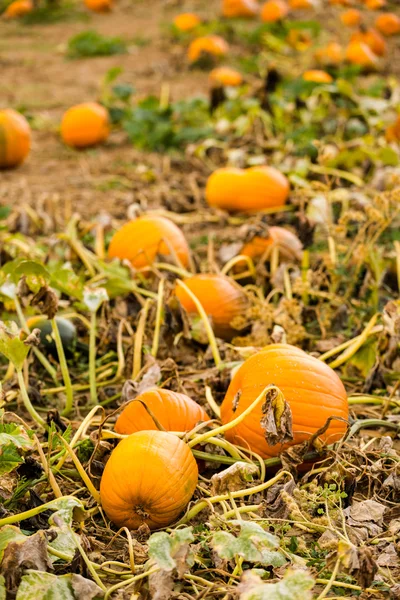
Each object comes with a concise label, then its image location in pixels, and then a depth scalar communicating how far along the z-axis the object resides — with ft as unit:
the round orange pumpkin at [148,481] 6.73
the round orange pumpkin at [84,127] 19.43
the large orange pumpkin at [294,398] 7.54
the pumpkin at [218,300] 10.27
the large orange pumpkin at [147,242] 11.45
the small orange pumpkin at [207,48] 26.35
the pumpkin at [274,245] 11.82
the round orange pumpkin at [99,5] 34.24
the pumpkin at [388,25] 28.86
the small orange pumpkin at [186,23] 28.76
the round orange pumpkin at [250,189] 14.06
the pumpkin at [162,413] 7.68
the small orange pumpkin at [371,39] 25.72
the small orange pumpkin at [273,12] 28.22
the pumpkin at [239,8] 29.91
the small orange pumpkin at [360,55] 23.70
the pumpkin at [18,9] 34.12
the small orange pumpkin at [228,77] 22.79
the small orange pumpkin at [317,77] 19.74
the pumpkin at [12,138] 17.38
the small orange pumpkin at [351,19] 28.09
